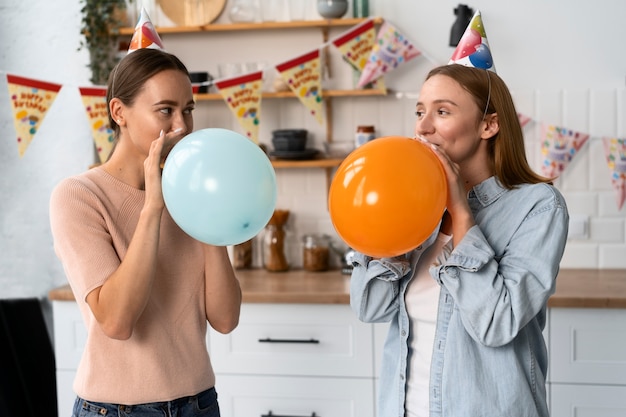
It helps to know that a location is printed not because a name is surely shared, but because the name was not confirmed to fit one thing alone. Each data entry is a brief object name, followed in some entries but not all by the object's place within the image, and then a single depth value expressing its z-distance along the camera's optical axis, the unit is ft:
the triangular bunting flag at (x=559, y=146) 9.78
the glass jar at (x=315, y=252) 10.04
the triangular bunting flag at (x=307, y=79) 9.55
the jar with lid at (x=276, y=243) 10.14
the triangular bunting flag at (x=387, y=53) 9.85
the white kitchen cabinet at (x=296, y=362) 8.53
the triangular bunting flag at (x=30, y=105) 9.11
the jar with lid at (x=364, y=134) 9.92
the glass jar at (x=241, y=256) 10.37
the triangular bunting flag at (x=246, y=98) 9.51
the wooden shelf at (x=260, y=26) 9.86
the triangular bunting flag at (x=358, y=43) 9.71
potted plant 10.20
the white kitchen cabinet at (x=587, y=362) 8.08
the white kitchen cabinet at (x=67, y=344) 8.97
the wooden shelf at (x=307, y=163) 9.88
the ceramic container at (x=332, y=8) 9.80
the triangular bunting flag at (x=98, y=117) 9.48
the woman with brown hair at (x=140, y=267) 4.41
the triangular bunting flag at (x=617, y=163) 9.67
